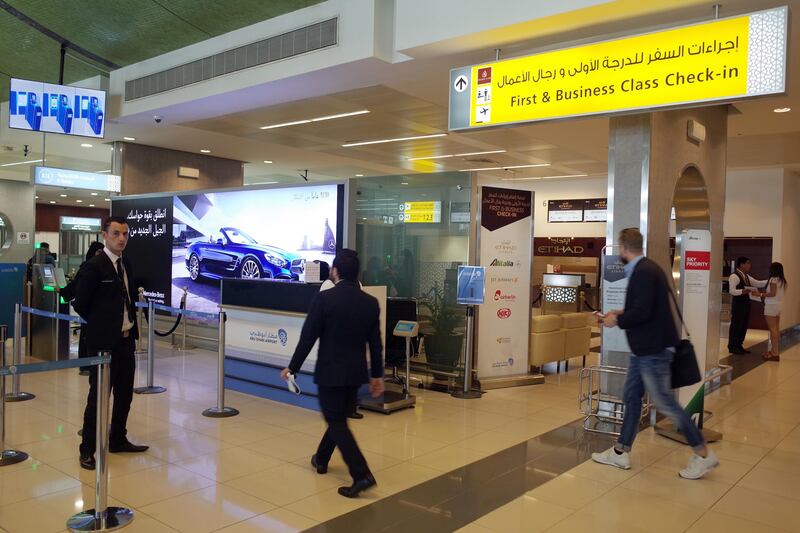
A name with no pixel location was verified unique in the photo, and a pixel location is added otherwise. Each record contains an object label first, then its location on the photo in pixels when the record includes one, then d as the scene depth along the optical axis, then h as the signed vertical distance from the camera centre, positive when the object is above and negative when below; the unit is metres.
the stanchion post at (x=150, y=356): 6.42 -1.16
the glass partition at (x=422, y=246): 7.02 +0.10
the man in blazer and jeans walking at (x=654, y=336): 4.14 -0.51
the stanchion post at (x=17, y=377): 5.94 -1.31
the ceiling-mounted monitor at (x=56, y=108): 7.81 +1.75
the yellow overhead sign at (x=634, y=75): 3.63 +1.21
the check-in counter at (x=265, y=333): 5.94 -0.83
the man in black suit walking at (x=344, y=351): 3.63 -0.58
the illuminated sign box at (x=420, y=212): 7.19 +0.50
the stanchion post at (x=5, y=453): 4.23 -1.46
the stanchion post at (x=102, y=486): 3.24 -1.26
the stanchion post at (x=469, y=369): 6.68 -1.24
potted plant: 7.03 -0.89
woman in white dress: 9.68 -0.62
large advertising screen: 8.19 +0.21
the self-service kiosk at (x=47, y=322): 7.80 -0.99
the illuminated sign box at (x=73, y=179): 9.20 +1.02
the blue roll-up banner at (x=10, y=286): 8.48 -0.58
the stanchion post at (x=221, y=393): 5.58 -1.31
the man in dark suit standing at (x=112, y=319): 4.07 -0.48
